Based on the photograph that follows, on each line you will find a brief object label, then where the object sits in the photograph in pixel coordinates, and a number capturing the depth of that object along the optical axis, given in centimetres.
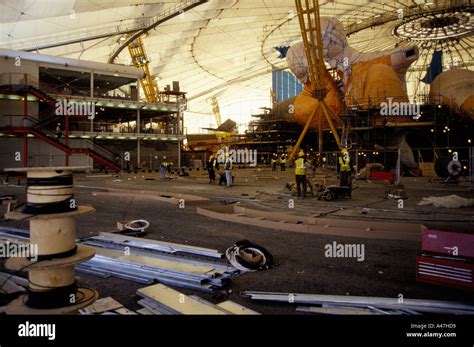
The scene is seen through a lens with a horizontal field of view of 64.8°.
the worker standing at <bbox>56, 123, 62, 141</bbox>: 3473
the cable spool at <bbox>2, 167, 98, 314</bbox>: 382
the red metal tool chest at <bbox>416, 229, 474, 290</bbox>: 478
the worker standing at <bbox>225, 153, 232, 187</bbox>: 1906
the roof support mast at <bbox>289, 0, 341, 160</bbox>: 2755
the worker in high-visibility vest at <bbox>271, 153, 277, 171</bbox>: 3724
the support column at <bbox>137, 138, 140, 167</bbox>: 4238
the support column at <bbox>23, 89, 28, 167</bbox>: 3305
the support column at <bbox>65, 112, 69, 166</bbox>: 3484
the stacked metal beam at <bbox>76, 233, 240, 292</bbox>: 508
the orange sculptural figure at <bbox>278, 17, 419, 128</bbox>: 3577
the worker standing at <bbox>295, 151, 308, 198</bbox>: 1346
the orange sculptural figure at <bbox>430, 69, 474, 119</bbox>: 3259
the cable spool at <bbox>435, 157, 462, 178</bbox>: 1989
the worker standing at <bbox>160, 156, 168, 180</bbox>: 2578
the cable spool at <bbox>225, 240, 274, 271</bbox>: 580
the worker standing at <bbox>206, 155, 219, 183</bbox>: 2188
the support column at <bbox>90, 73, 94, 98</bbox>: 4018
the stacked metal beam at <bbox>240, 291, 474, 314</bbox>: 411
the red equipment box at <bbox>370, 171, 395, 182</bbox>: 1962
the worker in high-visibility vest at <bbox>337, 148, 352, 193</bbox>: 1432
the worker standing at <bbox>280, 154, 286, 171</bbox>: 3788
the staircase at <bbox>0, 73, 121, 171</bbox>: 3216
